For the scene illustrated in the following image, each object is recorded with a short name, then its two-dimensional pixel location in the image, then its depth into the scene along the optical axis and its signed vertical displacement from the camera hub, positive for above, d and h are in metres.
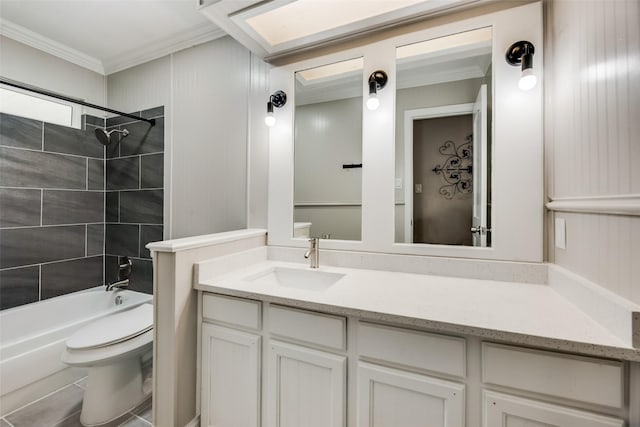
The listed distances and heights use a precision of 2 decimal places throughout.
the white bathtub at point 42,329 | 1.62 -0.82
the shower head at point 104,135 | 2.37 +0.72
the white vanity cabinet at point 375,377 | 0.77 -0.55
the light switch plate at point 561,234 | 1.10 -0.07
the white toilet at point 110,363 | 1.48 -0.85
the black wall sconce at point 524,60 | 1.17 +0.72
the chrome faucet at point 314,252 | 1.59 -0.21
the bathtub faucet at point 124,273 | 2.39 -0.51
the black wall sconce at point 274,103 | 1.78 +0.75
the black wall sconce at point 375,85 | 1.51 +0.74
